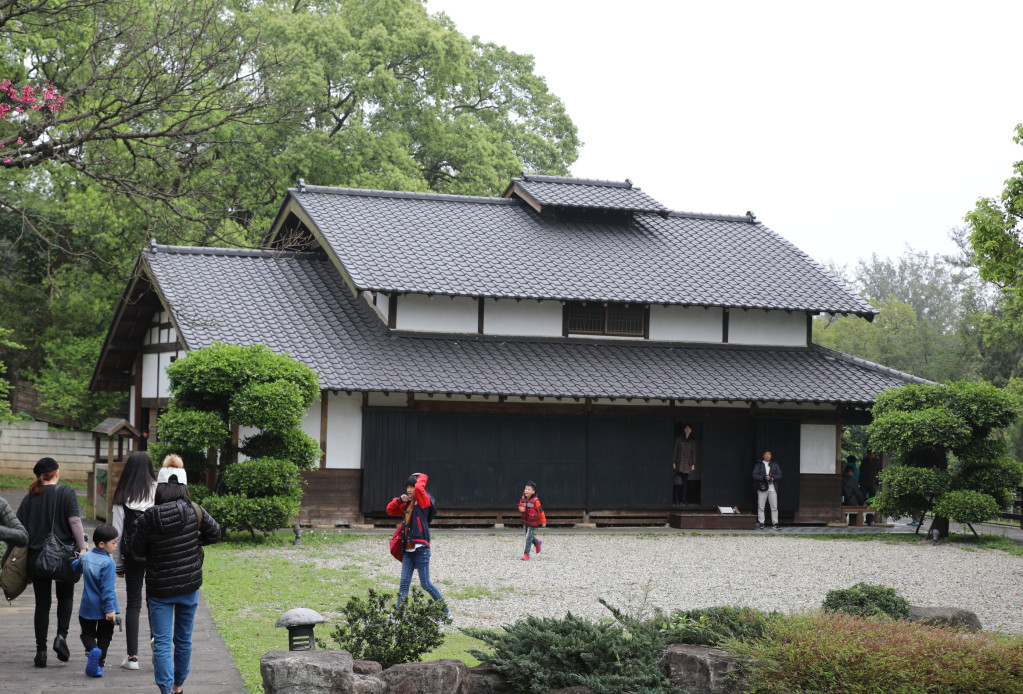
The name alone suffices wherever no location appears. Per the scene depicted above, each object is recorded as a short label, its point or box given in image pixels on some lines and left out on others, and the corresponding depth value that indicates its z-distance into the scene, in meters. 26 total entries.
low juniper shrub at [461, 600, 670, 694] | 7.85
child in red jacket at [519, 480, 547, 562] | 17.19
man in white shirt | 23.48
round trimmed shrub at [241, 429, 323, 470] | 18.66
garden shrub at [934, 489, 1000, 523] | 21.14
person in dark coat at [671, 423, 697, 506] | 23.81
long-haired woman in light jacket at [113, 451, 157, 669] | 9.95
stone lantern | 7.88
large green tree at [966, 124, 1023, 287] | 18.62
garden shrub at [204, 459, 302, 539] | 17.92
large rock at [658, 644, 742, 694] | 7.73
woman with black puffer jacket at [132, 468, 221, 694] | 7.88
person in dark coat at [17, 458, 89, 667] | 9.13
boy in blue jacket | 8.78
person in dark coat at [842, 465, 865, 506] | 25.14
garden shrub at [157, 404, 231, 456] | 17.83
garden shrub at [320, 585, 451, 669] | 8.12
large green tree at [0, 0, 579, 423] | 28.23
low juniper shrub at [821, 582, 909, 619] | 9.15
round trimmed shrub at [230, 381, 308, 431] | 18.08
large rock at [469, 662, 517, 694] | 8.16
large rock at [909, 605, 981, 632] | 9.19
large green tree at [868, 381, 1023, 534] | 21.30
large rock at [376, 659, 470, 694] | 7.56
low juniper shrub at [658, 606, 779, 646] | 8.25
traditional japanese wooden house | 21.77
